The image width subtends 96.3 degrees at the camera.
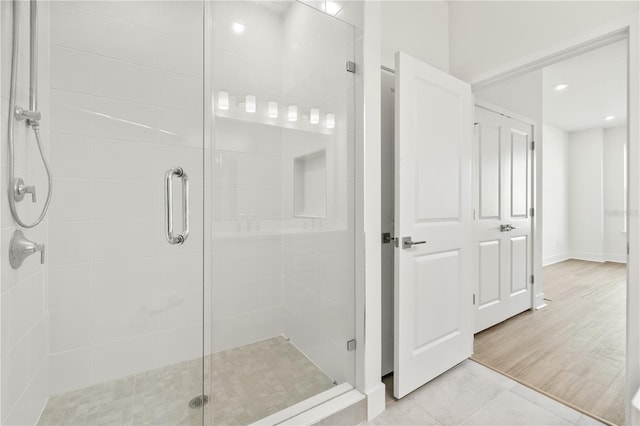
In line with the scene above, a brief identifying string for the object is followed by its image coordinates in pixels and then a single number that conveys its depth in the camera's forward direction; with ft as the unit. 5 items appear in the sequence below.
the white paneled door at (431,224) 5.55
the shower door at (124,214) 5.16
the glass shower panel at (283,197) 5.24
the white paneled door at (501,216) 8.42
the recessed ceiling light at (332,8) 5.52
